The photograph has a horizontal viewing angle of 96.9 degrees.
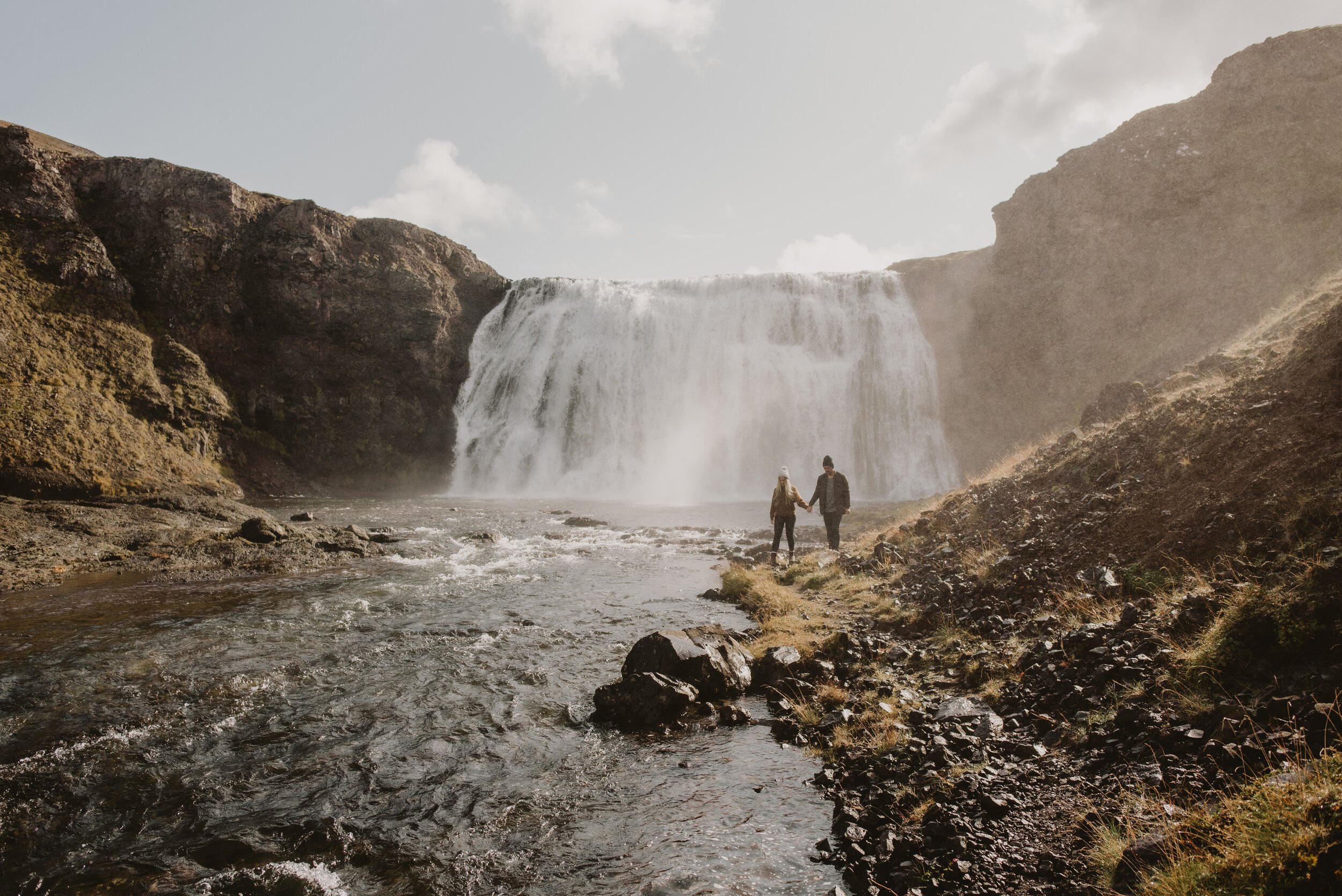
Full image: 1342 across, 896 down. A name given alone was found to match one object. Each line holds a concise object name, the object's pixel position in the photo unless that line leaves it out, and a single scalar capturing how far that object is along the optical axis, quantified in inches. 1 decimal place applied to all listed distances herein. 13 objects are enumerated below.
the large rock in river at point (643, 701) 306.3
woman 655.8
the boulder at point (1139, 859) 141.7
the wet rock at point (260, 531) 741.9
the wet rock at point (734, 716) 306.8
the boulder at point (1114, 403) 645.7
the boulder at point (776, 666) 351.3
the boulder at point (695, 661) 337.4
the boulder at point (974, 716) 240.4
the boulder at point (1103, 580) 316.8
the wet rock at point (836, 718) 281.9
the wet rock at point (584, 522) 1074.1
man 692.7
